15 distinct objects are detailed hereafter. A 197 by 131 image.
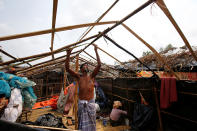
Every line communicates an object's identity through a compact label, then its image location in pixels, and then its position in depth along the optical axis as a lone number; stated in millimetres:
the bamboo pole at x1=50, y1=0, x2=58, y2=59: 1352
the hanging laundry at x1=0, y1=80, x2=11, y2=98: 2277
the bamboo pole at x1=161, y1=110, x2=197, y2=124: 2929
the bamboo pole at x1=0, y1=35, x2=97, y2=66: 2006
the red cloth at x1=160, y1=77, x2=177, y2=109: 3251
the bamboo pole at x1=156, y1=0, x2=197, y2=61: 1594
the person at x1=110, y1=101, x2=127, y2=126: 4928
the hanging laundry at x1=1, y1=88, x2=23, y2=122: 2344
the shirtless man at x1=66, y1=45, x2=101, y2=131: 3342
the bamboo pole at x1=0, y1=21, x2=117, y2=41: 1422
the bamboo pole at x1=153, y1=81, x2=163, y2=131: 3652
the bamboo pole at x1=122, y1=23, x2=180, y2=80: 2390
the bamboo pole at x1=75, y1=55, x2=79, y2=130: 3258
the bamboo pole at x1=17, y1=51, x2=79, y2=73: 3408
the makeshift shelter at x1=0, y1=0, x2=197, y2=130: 1810
